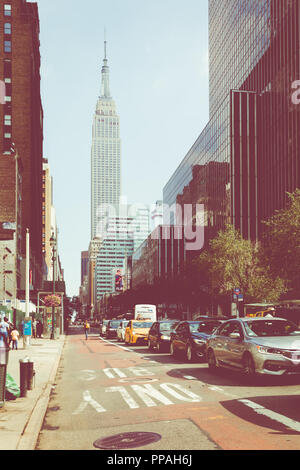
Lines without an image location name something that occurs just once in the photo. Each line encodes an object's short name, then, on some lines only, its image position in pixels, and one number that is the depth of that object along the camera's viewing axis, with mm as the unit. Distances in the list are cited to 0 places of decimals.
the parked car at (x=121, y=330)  41309
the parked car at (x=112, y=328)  50459
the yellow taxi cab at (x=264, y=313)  33403
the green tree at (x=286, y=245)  31406
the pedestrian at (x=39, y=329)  54006
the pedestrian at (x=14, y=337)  30438
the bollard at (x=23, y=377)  12508
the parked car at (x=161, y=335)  25844
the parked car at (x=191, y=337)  20016
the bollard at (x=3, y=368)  10116
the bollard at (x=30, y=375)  13167
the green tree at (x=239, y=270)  47656
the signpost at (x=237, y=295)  39500
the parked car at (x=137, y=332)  33650
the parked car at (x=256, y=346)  13203
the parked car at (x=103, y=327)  56456
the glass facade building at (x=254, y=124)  69062
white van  61550
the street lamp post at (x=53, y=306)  42794
